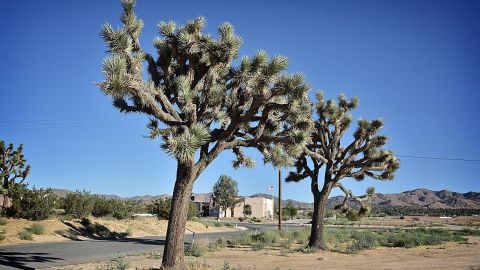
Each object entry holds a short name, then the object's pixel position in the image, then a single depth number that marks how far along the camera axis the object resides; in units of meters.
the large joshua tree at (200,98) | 10.18
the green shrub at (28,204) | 25.02
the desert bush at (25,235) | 20.77
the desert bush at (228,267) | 10.92
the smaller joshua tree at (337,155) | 19.02
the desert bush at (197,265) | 11.49
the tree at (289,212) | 85.62
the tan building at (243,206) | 83.12
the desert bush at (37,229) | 22.28
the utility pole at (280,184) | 31.87
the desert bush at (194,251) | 15.78
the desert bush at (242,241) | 22.64
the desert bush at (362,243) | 19.34
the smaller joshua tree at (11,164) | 28.88
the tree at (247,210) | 83.12
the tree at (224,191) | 76.38
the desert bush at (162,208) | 39.38
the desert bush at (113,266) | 10.54
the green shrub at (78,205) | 29.97
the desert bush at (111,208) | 33.25
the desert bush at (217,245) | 18.51
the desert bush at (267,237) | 24.22
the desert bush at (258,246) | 19.39
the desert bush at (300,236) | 24.97
